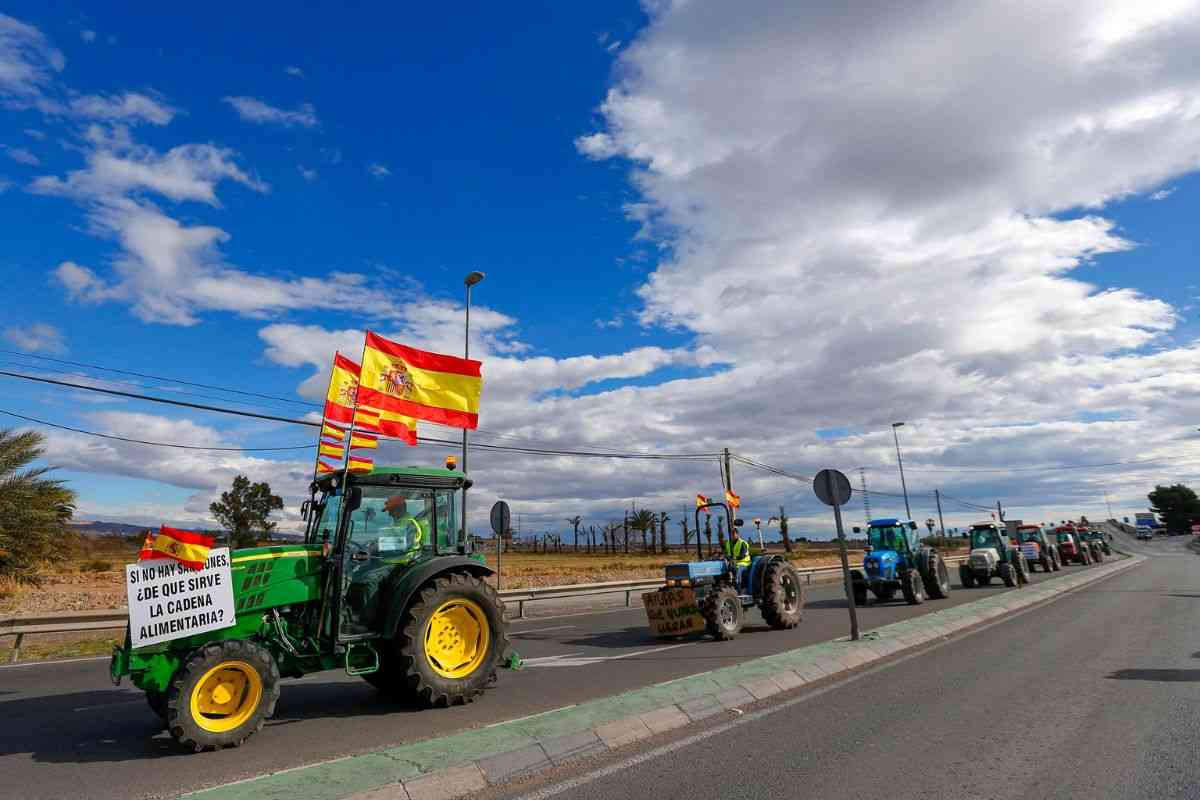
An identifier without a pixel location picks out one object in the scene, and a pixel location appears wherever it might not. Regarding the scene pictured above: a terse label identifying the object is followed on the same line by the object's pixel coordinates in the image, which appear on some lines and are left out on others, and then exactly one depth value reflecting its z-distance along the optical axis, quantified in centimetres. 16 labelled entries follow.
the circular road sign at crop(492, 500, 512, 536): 1778
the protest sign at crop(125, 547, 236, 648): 558
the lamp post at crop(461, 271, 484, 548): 2064
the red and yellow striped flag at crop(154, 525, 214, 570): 574
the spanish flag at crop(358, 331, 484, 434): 1230
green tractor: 561
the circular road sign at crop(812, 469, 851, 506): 1044
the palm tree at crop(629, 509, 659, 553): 8550
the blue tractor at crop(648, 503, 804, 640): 1169
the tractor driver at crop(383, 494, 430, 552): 725
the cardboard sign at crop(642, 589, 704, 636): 1186
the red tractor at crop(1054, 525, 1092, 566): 3741
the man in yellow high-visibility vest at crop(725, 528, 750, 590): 1319
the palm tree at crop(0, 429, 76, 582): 1714
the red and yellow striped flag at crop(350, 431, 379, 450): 1238
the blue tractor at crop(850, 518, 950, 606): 1758
